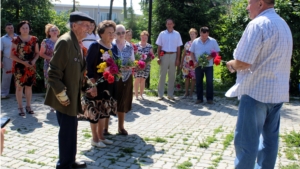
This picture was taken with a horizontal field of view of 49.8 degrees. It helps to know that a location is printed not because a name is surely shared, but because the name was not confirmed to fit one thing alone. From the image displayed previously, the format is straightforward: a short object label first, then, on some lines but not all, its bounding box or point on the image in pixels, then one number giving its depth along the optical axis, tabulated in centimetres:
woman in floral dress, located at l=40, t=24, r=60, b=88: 661
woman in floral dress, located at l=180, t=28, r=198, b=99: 895
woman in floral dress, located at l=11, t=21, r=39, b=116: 655
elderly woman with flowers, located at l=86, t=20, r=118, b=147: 464
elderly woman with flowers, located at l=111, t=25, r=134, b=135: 522
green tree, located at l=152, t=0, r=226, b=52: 1128
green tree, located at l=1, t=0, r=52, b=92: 976
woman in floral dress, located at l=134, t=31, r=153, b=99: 858
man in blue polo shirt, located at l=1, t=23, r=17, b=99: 841
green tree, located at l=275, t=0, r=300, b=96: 960
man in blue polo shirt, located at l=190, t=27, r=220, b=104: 825
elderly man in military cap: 361
